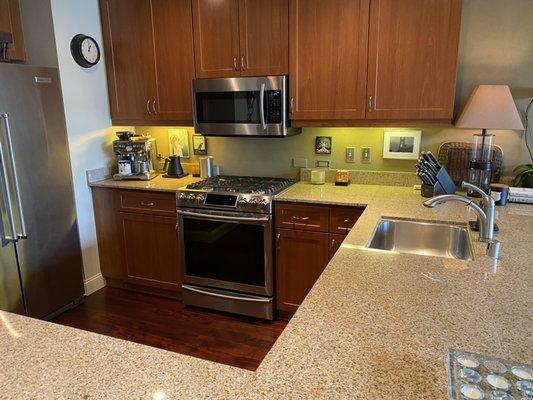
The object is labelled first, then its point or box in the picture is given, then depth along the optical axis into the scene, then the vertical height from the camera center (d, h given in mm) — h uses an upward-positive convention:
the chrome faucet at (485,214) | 1558 -455
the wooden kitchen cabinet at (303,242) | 2551 -868
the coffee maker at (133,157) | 3277 -381
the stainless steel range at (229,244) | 2684 -926
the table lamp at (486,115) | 2305 -70
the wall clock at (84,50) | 2984 +443
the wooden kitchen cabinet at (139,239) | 3061 -999
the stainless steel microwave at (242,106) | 2736 +7
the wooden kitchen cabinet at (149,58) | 2996 +382
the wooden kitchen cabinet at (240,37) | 2703 +474
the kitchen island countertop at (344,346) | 830 -563
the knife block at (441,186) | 2469 -500
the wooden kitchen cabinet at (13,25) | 2717 +576
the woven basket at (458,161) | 2664 -380
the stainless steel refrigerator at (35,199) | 2502 -572
